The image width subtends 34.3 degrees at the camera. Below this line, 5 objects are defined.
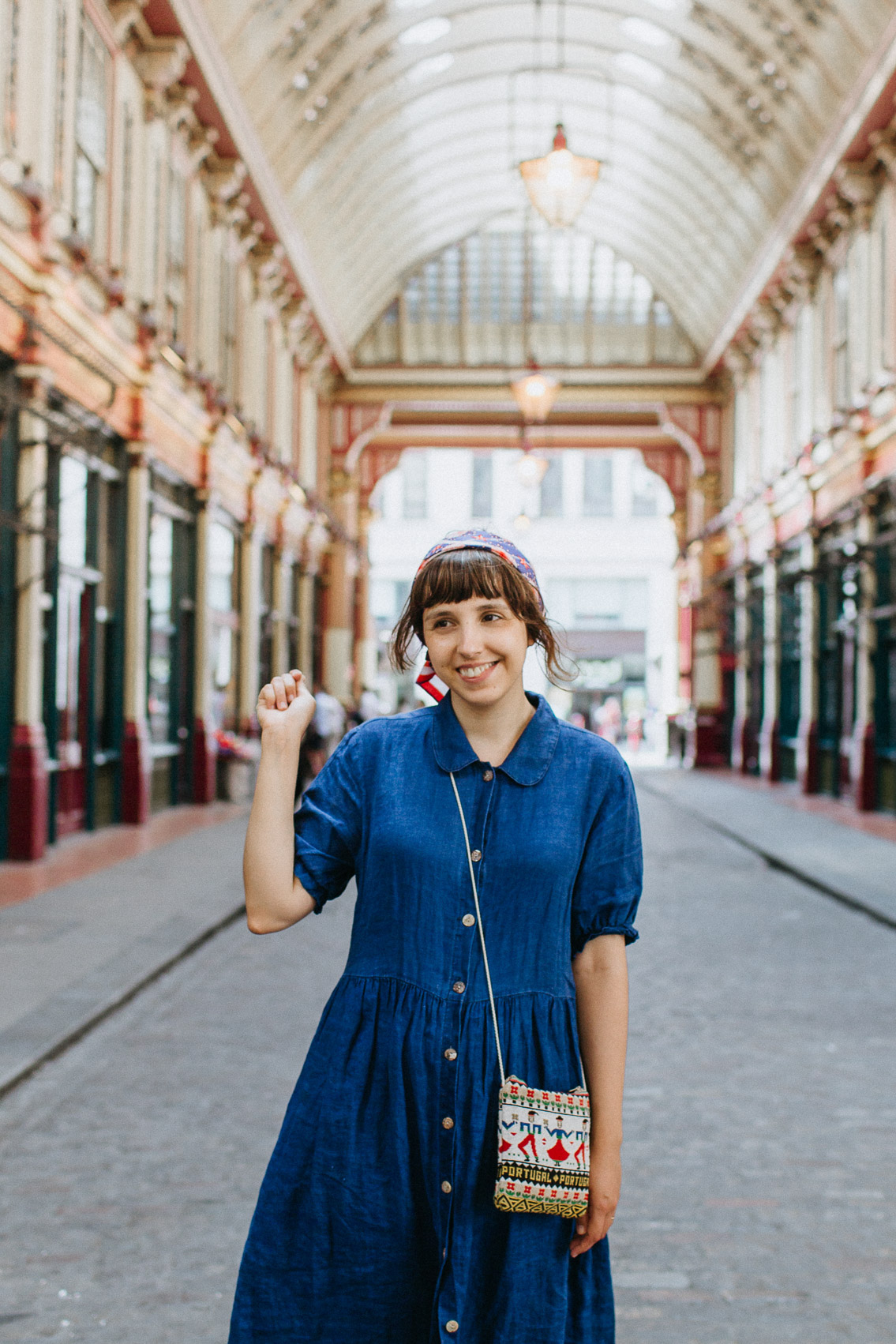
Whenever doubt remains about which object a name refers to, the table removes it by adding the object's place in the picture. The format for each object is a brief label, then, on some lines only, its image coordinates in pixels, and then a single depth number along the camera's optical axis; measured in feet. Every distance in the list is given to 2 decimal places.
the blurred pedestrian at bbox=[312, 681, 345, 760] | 59.77
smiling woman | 7.22
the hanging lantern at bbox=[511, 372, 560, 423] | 56.59
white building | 173.47
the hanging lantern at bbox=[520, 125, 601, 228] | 36.40
